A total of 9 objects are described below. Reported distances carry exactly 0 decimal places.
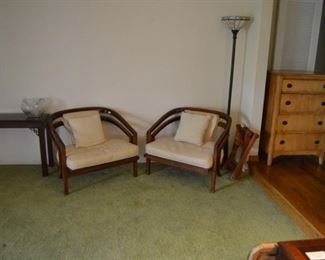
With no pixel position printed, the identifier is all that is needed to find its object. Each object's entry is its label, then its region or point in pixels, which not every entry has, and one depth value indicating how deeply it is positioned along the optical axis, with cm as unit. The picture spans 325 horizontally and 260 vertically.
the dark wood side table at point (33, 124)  310
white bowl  325
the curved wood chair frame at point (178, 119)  296
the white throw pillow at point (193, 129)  328
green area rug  214
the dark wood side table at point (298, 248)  118
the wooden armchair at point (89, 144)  286
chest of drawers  320
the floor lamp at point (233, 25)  314
